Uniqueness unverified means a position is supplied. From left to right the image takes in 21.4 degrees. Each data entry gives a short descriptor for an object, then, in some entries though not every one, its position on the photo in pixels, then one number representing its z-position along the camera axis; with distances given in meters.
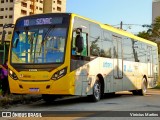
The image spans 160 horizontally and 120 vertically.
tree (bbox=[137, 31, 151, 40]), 64.69
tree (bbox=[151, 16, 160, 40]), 63.41
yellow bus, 14.66
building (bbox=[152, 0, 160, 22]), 117.69
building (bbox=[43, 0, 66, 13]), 117.25
